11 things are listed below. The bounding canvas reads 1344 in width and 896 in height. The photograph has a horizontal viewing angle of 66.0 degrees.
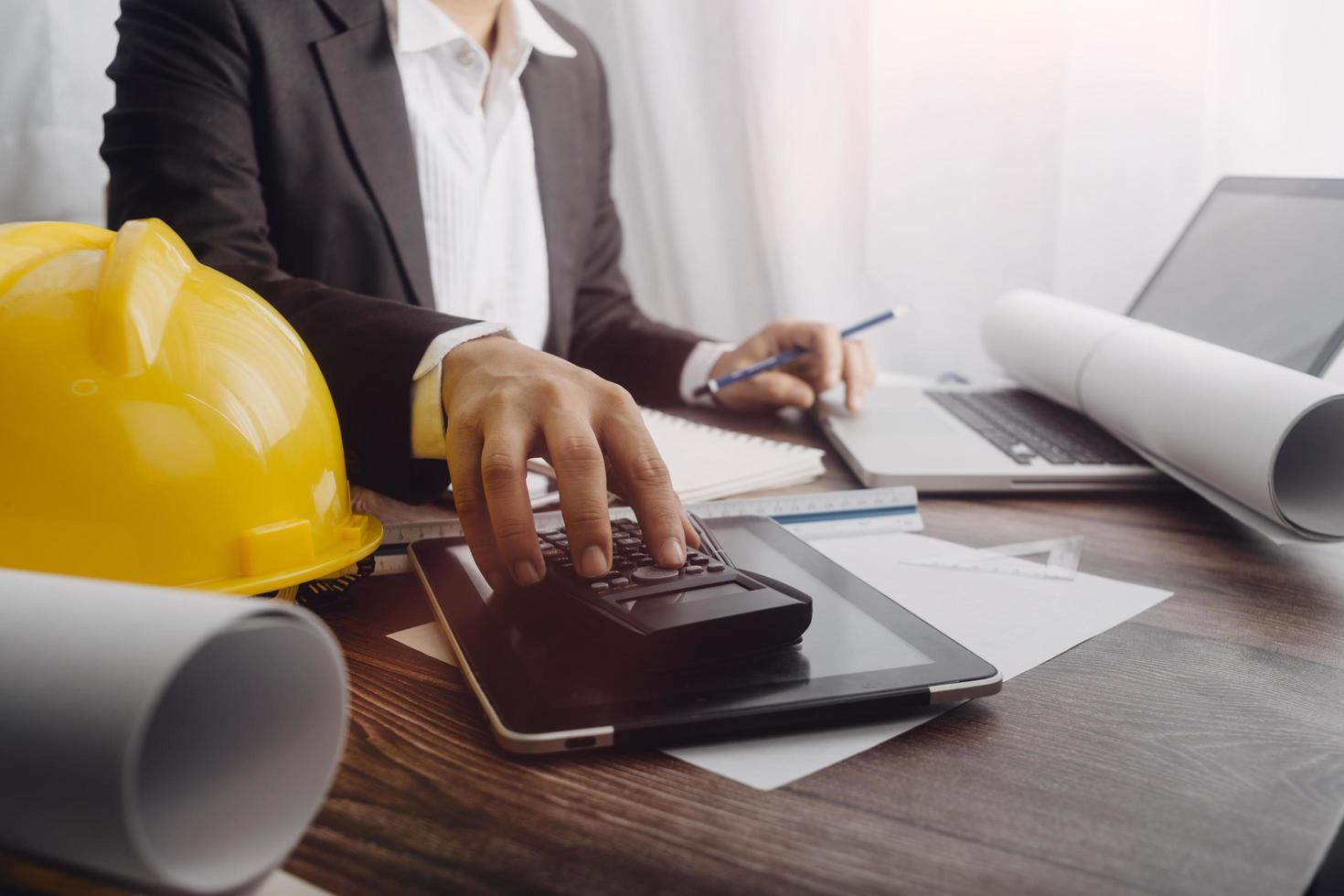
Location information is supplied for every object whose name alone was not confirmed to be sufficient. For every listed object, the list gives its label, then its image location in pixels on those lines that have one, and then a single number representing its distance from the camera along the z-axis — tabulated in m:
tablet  0.42
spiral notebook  0.81
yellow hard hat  0.43
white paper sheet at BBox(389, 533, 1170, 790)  0.42
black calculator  0.45
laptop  0.88
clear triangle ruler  0.67
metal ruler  0.74
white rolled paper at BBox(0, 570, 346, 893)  0.27
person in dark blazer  0.55
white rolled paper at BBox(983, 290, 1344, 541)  0.69
